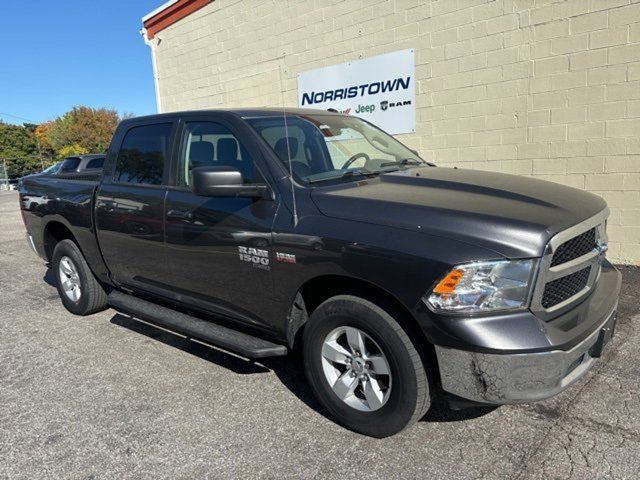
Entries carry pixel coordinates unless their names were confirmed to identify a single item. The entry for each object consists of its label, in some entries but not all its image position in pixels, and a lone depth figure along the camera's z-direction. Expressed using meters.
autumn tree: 64.25
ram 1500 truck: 2.41
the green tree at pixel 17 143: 63.34
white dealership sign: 7.64
